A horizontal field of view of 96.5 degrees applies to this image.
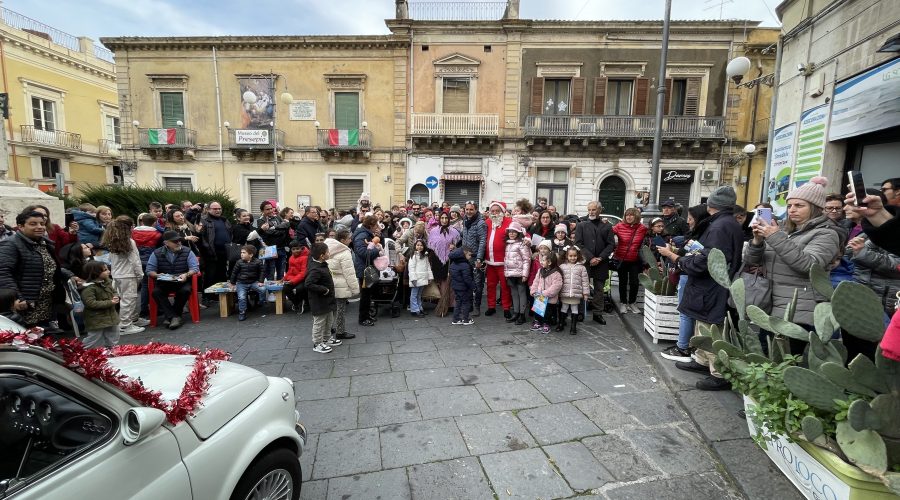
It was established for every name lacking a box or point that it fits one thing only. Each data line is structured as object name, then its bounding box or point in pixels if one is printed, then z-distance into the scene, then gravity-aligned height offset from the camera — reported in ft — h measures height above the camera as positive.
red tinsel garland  4.85 -2.34
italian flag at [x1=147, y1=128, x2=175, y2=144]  61.77 +9.05
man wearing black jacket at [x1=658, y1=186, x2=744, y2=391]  12.78 -2.13
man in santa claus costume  21.74 -2.87
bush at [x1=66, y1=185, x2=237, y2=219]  37.24 -0.30
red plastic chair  20.36 -5.58
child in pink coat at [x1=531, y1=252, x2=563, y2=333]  18.60 -3.82
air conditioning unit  59.52 +4.40
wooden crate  15.94 -4.48
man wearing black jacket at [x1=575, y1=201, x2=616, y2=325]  20.48 -2.18
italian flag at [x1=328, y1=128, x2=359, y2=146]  61.82 +9.59
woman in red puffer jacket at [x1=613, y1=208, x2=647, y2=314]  20.98 -2.22
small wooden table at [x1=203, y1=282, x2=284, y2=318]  21.84 -5.55
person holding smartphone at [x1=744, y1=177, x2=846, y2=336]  9.80 -0.98
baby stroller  21.24 -4.70
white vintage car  4.39 -3.04
